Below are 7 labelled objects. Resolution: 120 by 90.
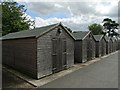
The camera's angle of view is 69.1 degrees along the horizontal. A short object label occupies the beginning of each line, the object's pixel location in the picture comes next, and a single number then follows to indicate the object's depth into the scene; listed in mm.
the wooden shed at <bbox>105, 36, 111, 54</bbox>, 15837
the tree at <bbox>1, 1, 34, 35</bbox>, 13462
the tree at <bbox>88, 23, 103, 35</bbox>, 33423
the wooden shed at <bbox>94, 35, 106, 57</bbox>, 12771
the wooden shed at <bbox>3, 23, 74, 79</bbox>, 5417
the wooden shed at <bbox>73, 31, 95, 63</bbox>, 9318
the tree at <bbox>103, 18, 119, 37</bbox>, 36219
